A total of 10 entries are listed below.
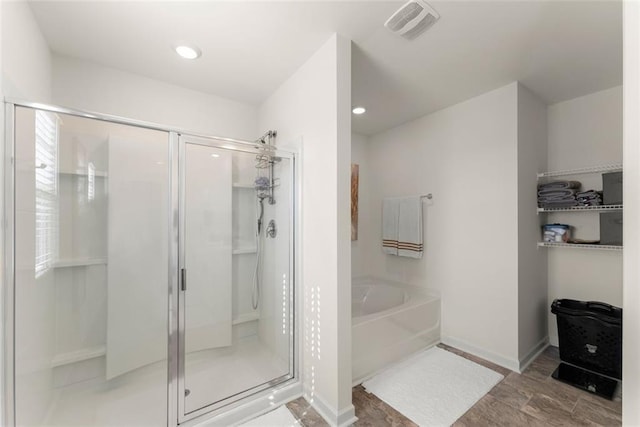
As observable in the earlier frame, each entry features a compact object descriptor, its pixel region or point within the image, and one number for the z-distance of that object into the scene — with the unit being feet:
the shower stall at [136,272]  4.64
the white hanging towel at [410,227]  9.66
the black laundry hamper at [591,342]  6.52
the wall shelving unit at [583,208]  7.04
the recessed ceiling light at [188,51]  6.04
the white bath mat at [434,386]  5.74
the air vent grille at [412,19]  4.75
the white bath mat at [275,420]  5.40
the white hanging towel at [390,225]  10.48
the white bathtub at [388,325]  6.93
